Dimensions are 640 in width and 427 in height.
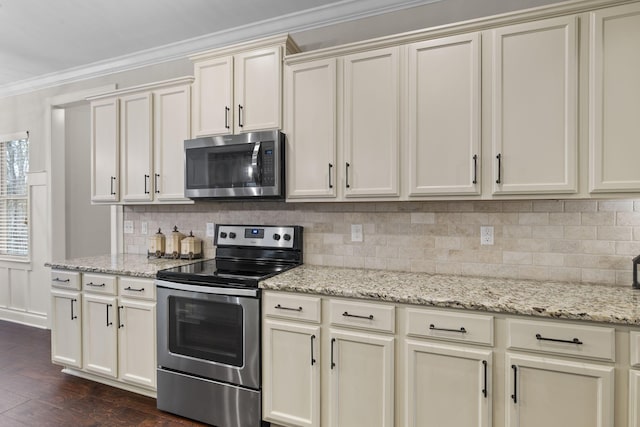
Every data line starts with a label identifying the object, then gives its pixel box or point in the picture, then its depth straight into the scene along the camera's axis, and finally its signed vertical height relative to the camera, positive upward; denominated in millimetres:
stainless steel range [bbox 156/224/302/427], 2145 -843
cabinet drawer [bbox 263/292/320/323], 2012 -551
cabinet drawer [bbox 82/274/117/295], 2645 -550
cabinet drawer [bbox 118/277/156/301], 2492 -553
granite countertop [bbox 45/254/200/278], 2570 -428
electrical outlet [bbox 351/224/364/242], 2604 -168
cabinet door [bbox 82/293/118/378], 2639 -940
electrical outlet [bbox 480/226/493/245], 2273 -159
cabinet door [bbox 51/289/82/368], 2787 -931
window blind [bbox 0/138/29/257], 4371 +145
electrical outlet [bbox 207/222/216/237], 3114 -166
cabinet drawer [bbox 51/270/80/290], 2795 -547
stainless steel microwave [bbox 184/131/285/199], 2447 +313
